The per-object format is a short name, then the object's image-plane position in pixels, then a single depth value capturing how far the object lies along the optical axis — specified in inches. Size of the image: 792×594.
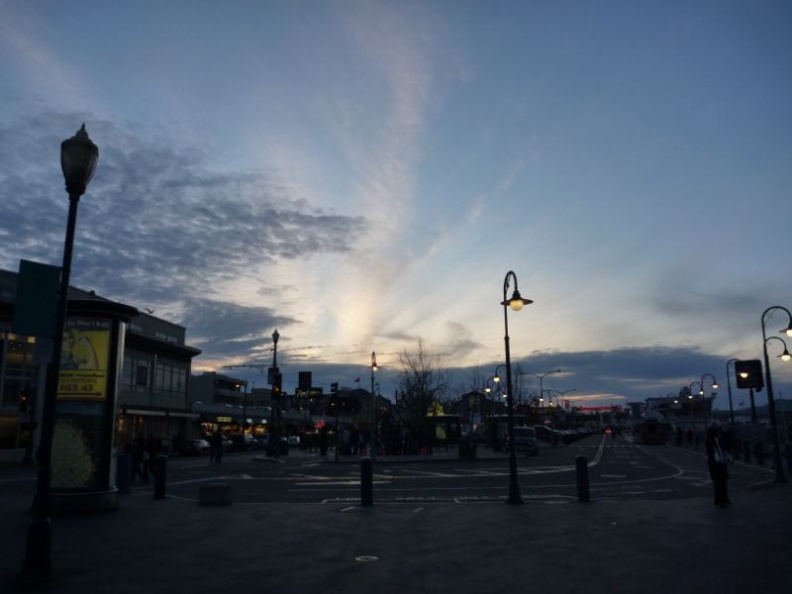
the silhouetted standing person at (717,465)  617.9
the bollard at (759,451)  1395.5
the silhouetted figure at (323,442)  1967.2
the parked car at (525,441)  1899.6
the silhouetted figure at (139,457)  1034.1
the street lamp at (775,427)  929.5
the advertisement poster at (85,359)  639.1
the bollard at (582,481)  676.7
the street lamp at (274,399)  1723.7
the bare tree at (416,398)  2770.7
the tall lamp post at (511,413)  674.8
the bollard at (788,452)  1073.5
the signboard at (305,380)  1935.3
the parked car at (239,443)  2529.5
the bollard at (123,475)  817.5
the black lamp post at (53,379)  335.3
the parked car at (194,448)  2145.7
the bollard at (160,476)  751.1
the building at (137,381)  1850.4
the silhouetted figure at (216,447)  1626.5
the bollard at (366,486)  663.8
